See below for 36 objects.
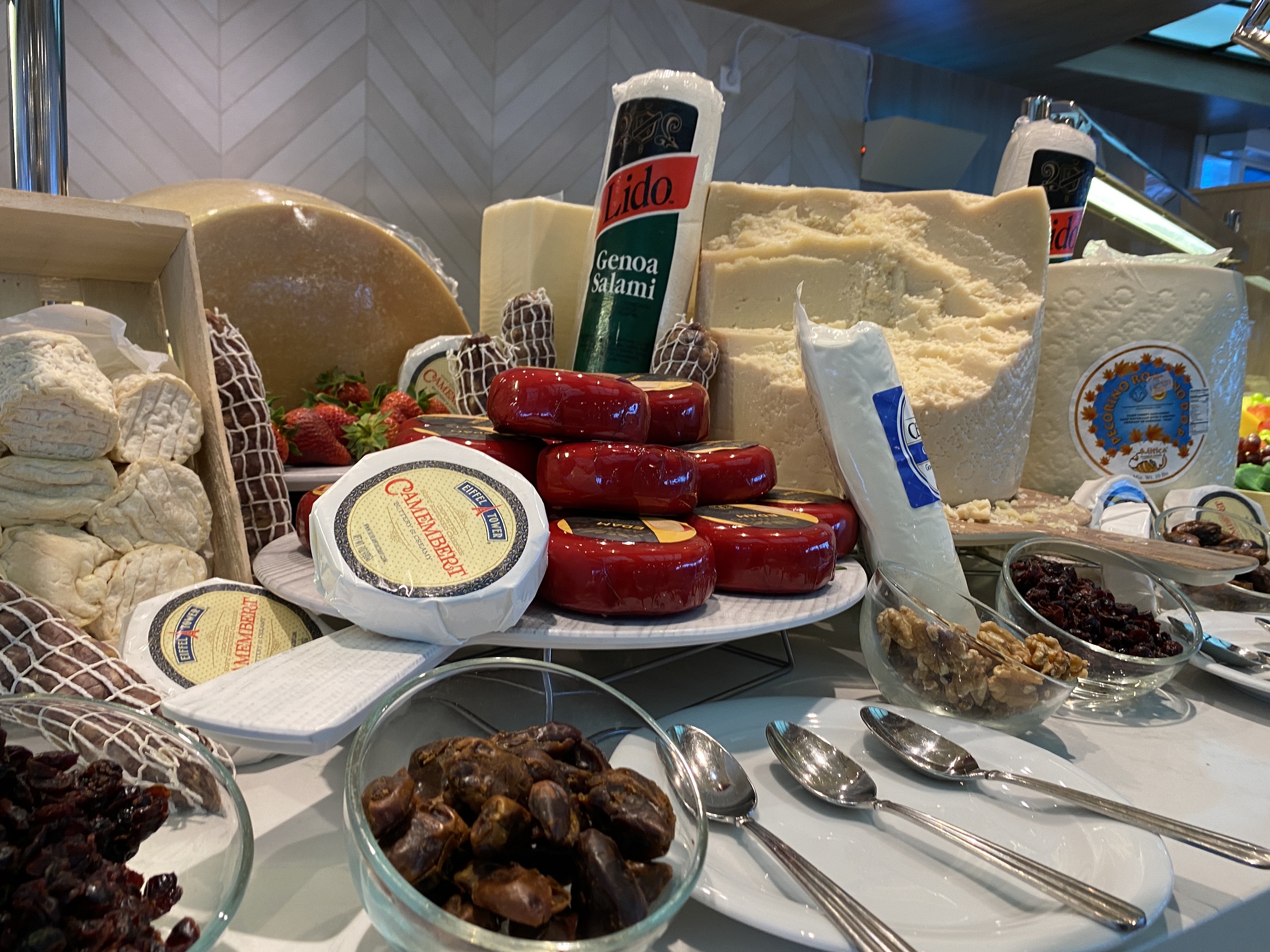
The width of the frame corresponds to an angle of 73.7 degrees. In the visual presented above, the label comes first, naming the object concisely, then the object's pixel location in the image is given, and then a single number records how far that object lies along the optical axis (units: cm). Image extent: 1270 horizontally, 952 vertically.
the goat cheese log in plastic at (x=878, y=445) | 87
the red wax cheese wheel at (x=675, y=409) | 94
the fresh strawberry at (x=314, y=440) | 108
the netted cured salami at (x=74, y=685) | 48
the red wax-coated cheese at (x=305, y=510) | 77
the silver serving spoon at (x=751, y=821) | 44
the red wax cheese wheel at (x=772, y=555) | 77
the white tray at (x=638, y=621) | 65
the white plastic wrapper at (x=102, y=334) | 81
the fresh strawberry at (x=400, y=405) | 118
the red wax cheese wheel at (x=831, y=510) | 89
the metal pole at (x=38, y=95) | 81
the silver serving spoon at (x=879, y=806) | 47
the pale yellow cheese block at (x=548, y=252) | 134
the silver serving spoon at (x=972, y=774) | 52
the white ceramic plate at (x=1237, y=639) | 87
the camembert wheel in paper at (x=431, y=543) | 61
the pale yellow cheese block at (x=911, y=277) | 117
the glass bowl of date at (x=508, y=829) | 39
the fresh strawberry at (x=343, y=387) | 125
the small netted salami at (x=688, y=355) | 112
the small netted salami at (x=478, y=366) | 114
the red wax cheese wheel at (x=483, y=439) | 82
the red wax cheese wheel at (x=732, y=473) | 91
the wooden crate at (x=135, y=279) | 77
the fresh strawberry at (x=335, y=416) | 110
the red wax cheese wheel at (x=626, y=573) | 68
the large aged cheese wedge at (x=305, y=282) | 117
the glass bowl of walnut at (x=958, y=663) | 72
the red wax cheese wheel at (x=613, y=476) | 77
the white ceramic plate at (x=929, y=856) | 46
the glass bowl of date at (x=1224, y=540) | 108
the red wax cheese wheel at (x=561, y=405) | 79
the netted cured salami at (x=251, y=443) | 90
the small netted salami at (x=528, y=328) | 119
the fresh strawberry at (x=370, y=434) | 111
